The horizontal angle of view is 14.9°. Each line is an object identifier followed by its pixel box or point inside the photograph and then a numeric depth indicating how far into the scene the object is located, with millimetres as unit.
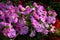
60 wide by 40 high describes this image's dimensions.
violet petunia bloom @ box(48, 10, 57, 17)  2613
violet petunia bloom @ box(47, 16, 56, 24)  2546
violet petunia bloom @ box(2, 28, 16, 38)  2135
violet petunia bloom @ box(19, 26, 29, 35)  2279
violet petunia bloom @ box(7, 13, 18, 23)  2232
